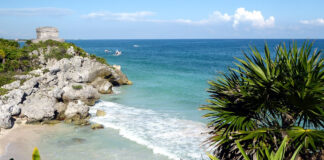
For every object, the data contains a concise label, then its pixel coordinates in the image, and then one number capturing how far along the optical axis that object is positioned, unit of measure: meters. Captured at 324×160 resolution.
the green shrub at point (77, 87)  22.95
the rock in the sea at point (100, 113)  20.56
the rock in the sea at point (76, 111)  19.28
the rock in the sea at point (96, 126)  17.61
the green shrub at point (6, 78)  23.46
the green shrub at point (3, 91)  20.54
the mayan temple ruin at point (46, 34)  44.84
